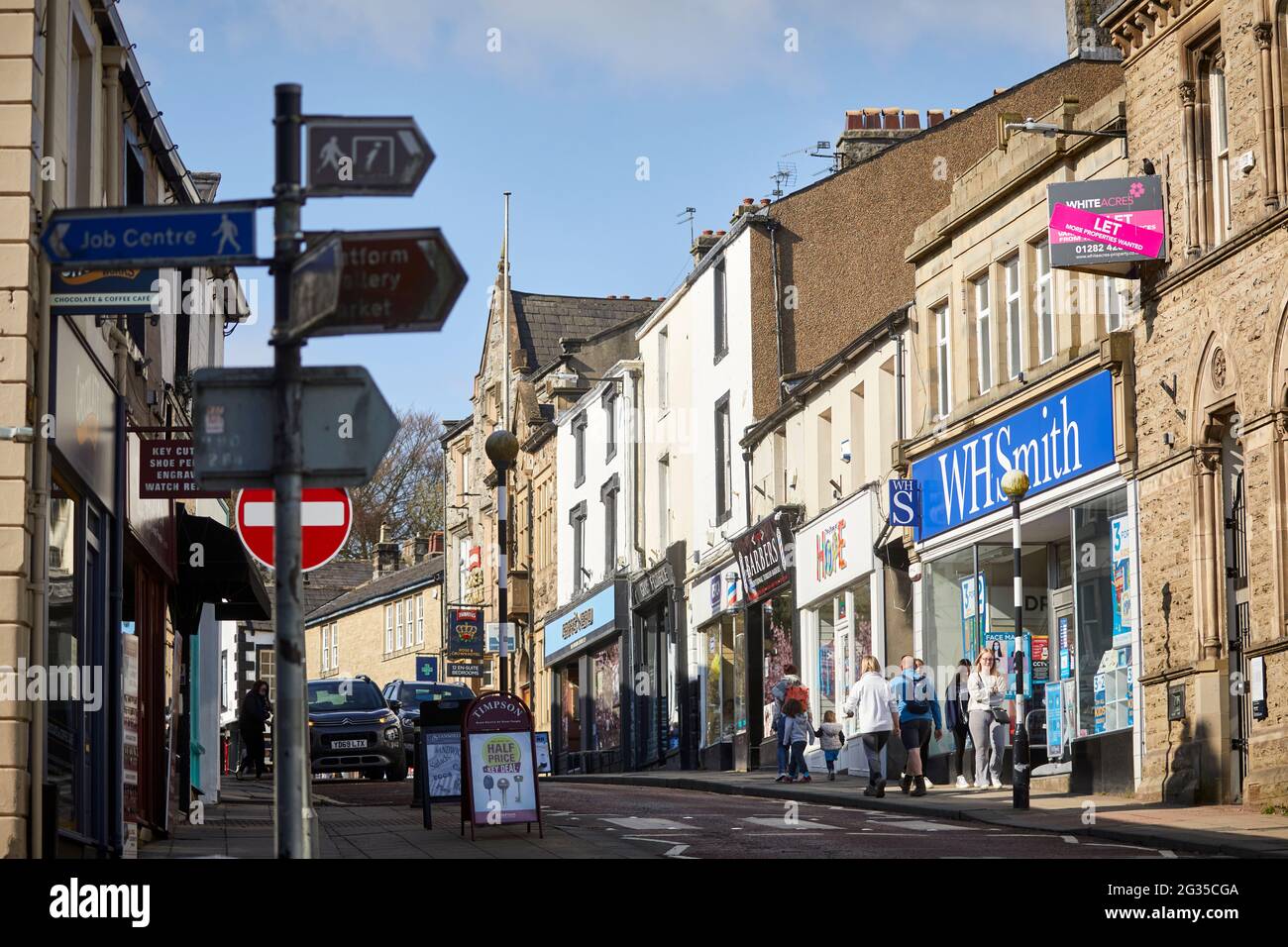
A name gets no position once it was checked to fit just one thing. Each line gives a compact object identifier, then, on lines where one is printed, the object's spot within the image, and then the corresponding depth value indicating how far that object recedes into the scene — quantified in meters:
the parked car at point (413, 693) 37.84
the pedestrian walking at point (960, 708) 27.11
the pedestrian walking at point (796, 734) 28.70
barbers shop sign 36.69
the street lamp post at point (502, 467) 19.42
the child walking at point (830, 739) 32.09
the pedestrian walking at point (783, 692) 28.98
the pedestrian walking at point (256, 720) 33.28
